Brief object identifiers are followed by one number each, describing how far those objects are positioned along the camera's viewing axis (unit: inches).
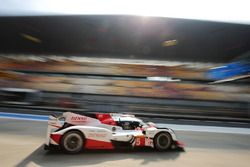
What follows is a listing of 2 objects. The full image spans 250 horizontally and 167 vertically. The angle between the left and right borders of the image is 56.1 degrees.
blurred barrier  501.0
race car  154.9
